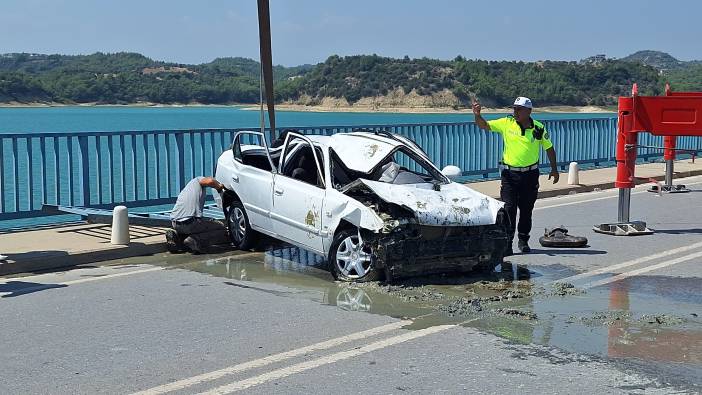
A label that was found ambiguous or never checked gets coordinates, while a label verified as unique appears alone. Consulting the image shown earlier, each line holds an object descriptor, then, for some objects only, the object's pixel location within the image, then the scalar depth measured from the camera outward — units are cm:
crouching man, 1104
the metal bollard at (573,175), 1894
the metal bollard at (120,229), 1104
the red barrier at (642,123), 1253
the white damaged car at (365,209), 880
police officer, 1109
